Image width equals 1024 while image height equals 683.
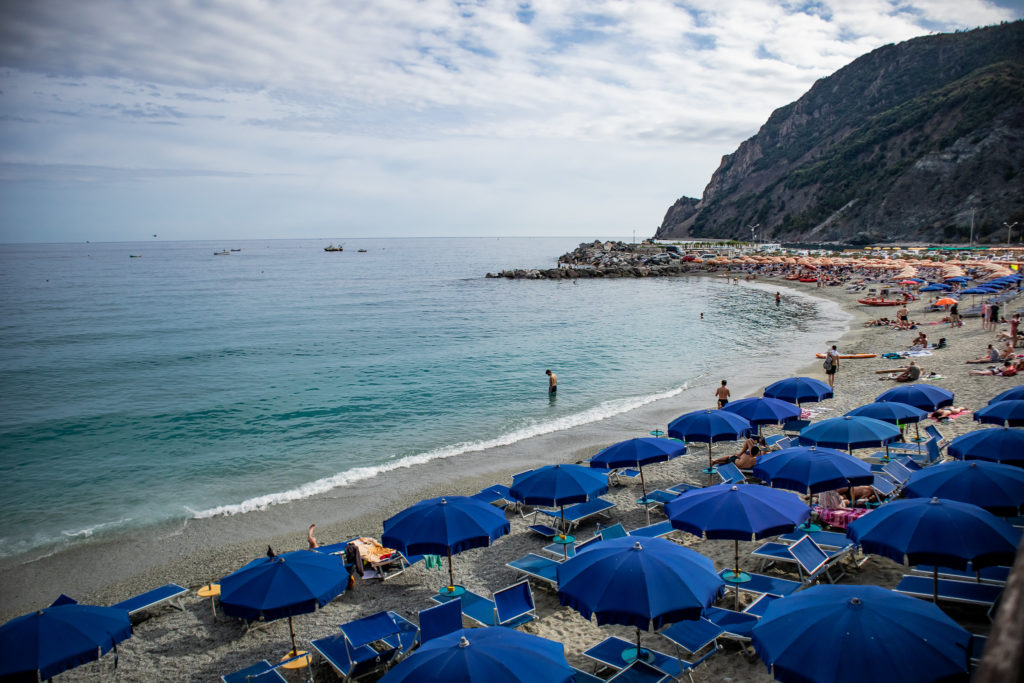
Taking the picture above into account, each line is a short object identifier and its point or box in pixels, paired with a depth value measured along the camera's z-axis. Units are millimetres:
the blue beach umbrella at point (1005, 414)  12367
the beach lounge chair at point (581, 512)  12645
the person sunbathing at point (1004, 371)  20203
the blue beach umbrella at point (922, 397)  14180
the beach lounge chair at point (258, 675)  7988
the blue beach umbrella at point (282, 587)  7730
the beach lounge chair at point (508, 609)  8844
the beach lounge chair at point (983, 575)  8492
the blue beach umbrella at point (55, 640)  7007
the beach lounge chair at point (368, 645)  8211
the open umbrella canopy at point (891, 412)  12952
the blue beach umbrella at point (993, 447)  10297
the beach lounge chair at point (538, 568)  10320
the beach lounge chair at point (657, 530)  11031
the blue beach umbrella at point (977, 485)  8469
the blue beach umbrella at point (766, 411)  14305
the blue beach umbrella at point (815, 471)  9961
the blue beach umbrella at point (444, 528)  9148
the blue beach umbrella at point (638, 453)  12664
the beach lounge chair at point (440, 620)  8109
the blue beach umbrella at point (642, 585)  6691
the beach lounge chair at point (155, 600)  10281
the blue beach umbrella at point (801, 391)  15648
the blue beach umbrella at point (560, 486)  10711
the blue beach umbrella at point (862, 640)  5066
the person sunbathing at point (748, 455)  14812
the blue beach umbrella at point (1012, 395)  13312
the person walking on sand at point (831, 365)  22422
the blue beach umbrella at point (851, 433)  11688
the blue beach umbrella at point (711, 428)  13188
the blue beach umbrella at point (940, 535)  6969
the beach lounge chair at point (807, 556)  9133
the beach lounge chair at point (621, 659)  7500
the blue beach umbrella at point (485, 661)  5457
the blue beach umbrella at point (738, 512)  8438
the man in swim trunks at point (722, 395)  18438
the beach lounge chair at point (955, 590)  7926
